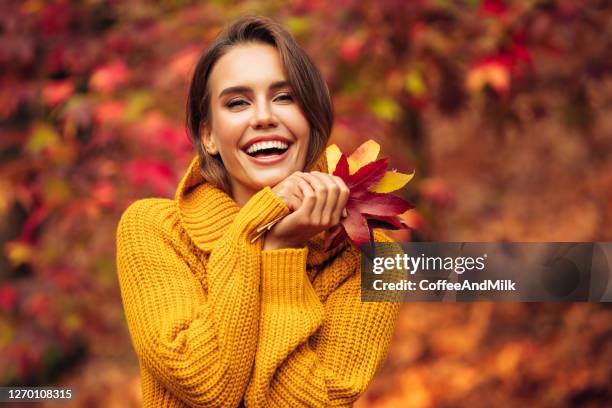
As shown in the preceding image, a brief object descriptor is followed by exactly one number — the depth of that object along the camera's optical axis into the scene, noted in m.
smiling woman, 3.32
